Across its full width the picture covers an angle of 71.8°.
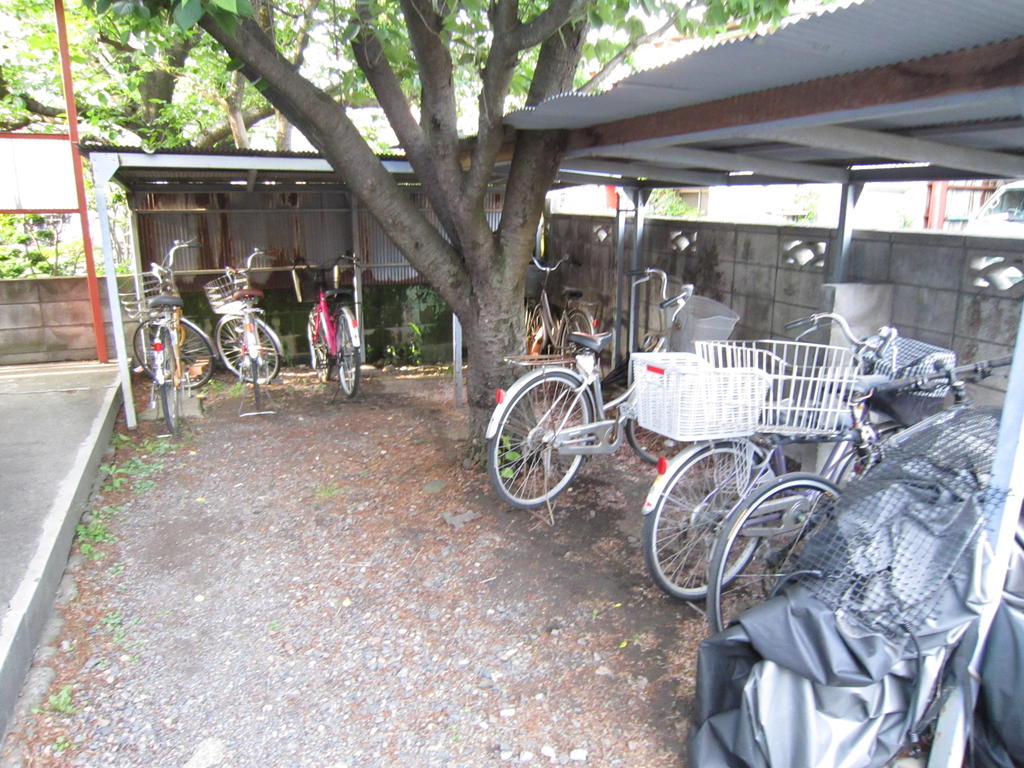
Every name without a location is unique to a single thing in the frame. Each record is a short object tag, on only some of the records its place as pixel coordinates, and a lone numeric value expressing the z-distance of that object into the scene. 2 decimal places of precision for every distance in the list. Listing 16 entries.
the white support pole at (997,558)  2.01
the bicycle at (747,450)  2.87
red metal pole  5.97
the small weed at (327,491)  4.55
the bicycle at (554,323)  7.30
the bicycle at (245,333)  6.38
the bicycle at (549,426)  4.07
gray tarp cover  1.98
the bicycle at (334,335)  6.56
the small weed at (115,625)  3.07
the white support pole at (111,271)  5.17
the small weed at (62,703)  2.62
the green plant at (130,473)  4.64
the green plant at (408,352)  8.27
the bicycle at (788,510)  2.66
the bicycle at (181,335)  6.61
